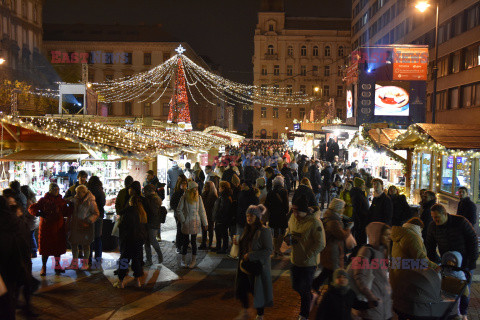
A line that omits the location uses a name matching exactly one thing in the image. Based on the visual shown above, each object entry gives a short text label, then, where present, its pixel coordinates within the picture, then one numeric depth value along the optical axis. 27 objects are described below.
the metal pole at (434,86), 15.96
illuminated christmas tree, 24.20
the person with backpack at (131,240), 7.19
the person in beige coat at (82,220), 8.02
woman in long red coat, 7.77
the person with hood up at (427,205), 8.06
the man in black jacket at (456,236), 5.89
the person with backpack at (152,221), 8.37
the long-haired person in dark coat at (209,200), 10.20
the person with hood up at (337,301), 3.68
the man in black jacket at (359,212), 8.90
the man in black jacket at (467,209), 8.16
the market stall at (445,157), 11.06
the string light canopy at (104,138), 11.08
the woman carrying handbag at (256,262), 5.49
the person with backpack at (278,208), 9.36
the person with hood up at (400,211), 8.90
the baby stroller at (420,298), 4.59
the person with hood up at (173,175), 14.06
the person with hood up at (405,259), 4.68
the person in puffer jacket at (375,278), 4.27
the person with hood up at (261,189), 10.12
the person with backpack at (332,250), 5.96
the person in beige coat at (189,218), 8.57
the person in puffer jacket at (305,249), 5.78
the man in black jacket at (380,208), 8.40
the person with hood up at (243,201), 9.01
